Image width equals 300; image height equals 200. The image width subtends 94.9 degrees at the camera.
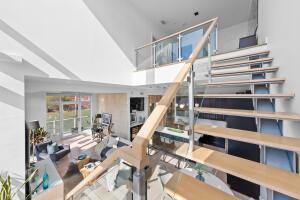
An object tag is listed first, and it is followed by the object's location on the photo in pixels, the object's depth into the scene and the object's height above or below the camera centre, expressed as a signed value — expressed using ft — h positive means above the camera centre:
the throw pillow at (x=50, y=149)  15.47 -5.50
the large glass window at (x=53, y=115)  22.54 -2.48
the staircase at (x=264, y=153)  2.90 -1.52
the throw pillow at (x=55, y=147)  15.81 -5.46
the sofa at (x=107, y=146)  16.13 -5.62
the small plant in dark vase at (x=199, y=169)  5.74 -3.18
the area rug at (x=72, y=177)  12.39 -7.45
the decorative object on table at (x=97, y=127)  23.93 -4.94
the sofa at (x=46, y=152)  15.03 -5.93
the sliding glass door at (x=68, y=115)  23.24 -2.67
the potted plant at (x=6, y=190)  6.06 -4.01
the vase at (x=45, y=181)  9.68 -5.83
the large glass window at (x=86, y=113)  27.94 -2.60
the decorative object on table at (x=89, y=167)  12.67 -6.33
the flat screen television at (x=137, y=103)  22.45 -0.54
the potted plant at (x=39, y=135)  15.20 -3.93
